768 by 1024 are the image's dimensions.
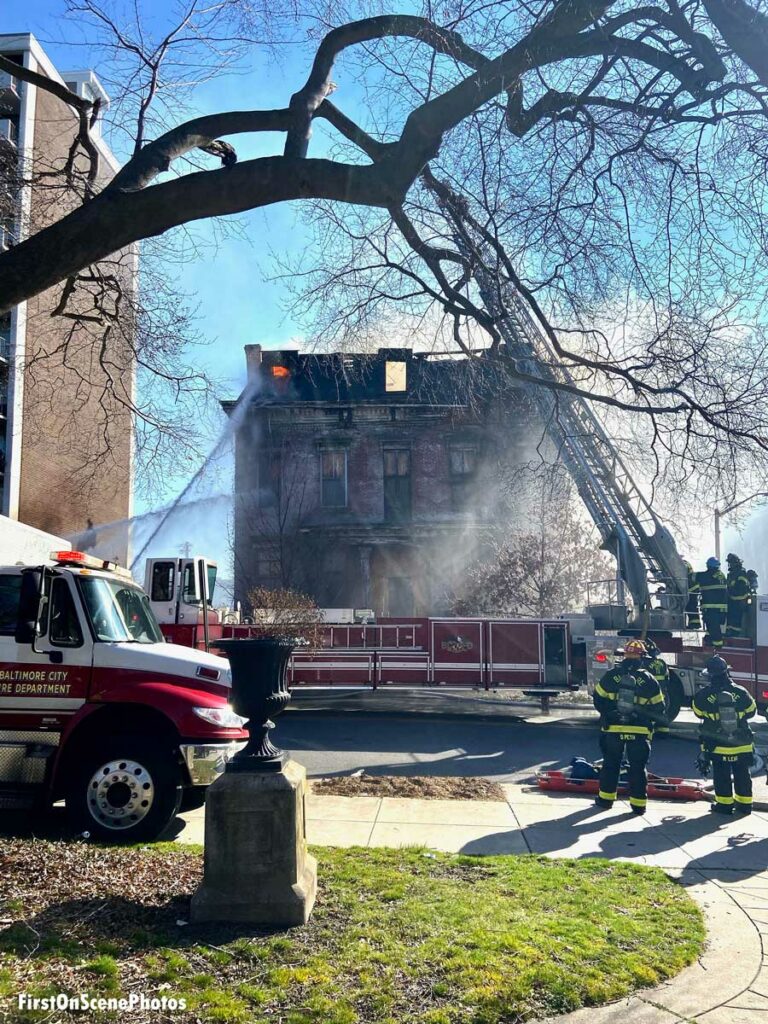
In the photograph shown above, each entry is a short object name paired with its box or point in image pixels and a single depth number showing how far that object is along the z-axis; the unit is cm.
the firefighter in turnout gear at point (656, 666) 1027
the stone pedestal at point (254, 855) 459
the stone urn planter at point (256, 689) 498
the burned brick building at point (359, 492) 2847
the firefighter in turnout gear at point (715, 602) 1438
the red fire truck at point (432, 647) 1578
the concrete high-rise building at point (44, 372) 923
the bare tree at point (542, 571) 2473
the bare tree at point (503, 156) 553
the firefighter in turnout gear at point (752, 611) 1390
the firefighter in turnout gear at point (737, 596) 1406
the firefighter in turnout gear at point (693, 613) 1580
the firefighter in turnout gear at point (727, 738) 867
